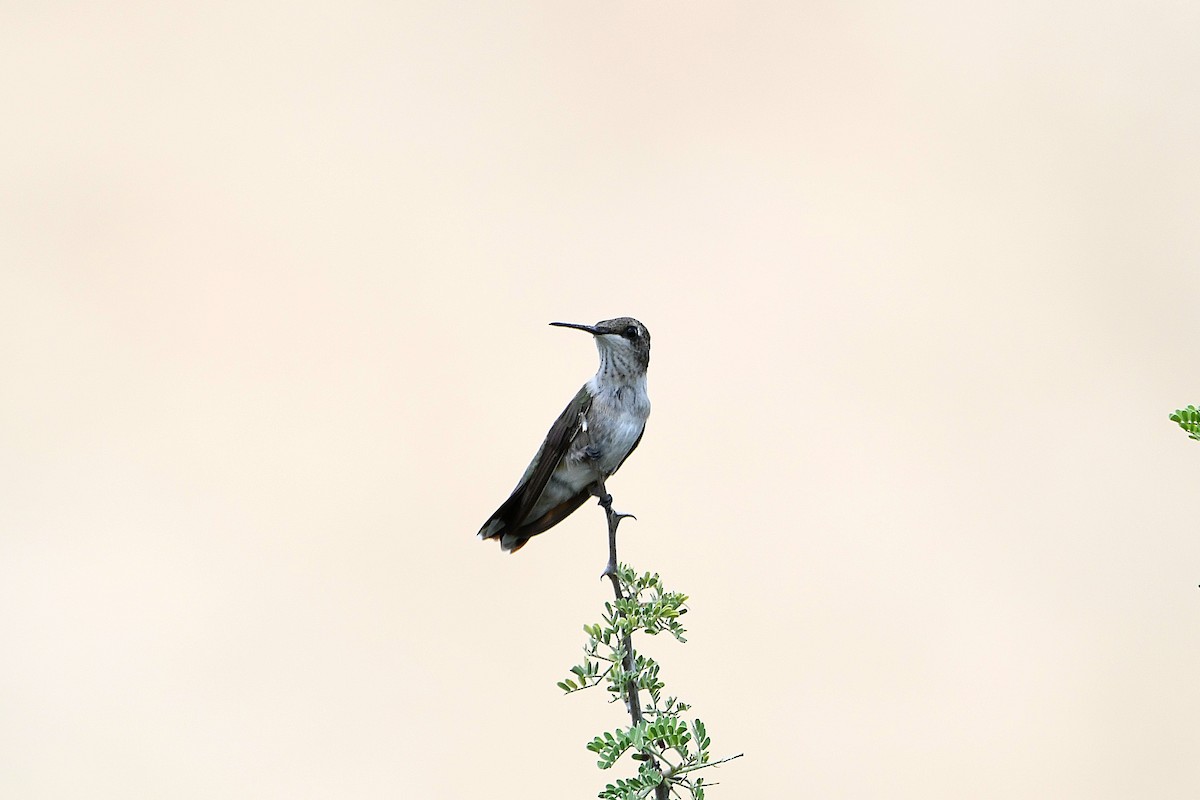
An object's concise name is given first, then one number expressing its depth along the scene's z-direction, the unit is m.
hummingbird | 6.89
